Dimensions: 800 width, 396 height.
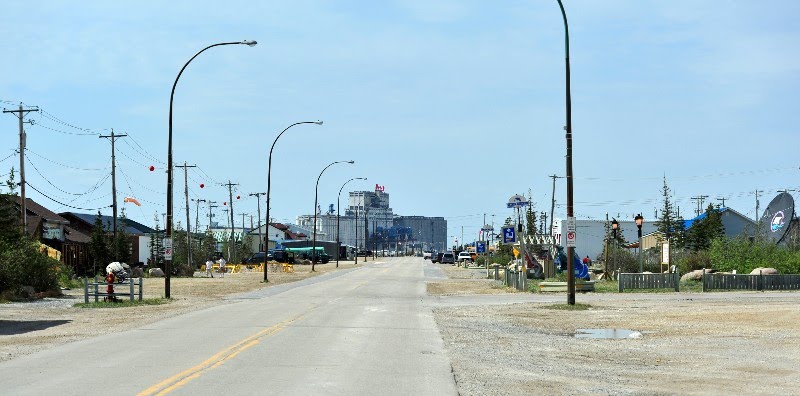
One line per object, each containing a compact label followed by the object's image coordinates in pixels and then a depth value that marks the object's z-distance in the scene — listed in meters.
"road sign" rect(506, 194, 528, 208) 57.47
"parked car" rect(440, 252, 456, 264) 150.57
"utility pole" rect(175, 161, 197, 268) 106.31
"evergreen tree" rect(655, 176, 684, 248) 102.50
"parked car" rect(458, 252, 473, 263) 139.48
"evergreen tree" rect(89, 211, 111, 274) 81.06
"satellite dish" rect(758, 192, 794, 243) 76.44
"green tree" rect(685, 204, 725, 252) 94.94
